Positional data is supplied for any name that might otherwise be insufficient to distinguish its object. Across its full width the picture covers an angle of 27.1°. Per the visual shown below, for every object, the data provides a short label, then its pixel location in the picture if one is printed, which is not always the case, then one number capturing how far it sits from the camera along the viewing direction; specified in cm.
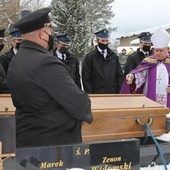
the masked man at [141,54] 605
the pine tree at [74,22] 2620
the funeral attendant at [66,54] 564
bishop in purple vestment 423
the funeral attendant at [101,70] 566
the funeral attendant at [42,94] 218
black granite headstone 202
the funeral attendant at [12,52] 532
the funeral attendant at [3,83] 396
